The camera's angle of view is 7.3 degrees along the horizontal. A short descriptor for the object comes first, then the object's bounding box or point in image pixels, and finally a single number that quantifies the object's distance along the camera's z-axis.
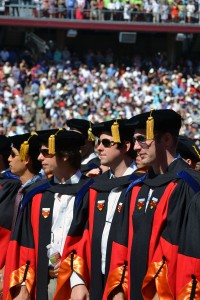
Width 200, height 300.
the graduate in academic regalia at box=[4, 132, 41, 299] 13.87
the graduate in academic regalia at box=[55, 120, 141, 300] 11.44
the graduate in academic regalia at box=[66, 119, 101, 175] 17.38
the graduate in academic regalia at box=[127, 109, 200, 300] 10.28
